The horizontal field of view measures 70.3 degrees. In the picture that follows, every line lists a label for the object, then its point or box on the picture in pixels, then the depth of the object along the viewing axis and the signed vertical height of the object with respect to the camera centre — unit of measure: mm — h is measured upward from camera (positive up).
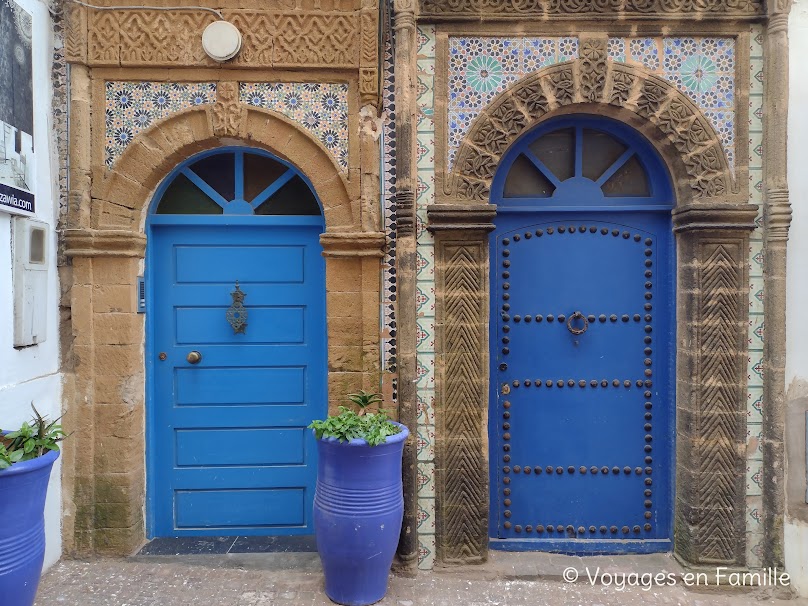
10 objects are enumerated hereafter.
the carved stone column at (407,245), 3416 +294
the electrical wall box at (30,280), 3266 +93
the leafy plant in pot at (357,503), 3059 -1130
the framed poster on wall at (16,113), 3143 +1036
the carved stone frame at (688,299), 3436 -30
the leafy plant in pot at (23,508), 2416 -919
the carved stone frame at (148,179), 3621 +712
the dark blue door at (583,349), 3674 -354
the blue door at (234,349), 3855 -365
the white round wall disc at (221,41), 3582 +1589
